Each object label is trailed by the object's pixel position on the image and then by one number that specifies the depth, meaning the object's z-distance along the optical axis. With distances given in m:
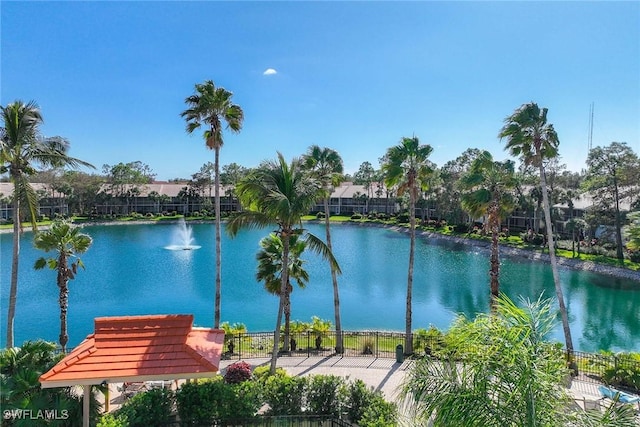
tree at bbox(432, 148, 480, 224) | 65.69
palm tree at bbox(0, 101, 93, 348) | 12.04
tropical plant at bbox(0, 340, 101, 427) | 9.05
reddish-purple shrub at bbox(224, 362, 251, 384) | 12.79
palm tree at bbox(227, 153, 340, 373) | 12.12
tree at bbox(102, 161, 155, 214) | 87.50
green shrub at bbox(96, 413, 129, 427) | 8.65
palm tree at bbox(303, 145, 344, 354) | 19.79
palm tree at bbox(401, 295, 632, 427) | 5.00
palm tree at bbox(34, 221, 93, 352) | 17.12
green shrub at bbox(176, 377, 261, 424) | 10.12
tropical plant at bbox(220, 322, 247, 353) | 17.66
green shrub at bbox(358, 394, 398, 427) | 8.80
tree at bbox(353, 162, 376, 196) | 108.62
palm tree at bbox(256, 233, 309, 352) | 17.66
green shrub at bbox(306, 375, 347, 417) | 10.60
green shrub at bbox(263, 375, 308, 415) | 10.61
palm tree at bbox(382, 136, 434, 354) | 17.77
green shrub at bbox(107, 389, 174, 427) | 9.57
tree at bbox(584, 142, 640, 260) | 42.25
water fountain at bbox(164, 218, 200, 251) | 52.39
